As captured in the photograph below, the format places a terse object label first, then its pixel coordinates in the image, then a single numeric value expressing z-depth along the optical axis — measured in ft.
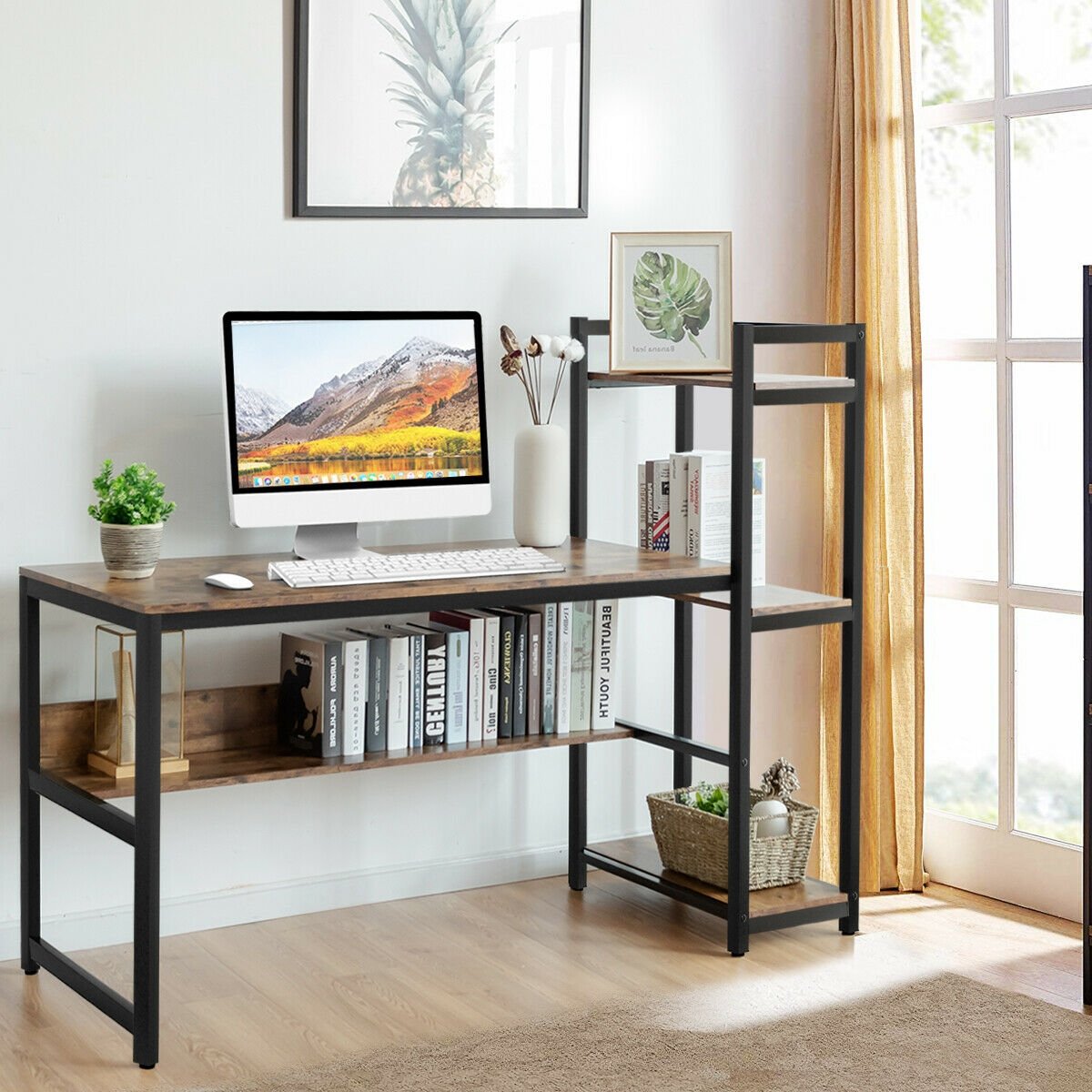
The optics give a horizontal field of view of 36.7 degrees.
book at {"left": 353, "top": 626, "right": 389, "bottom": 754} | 9.91
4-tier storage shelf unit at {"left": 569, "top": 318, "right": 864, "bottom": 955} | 9.89
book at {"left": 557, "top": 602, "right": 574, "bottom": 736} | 10.63
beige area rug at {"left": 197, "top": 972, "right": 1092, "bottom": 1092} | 8.21
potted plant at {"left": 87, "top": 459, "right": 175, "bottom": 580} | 8.90
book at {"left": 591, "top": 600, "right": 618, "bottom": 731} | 10.77
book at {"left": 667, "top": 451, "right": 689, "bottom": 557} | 10.41
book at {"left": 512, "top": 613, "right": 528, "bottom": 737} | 10.44
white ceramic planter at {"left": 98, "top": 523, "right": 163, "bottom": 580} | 8.88
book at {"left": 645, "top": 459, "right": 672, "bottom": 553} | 10.63
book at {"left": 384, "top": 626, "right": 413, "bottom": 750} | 9.96
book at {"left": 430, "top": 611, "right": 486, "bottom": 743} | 10.25
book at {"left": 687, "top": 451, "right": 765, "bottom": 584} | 10.30
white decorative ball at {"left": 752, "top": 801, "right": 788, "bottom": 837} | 10.48
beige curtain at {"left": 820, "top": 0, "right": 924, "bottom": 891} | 11.68
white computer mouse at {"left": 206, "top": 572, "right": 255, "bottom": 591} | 8.64
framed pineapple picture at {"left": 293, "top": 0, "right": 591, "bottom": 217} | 10.43
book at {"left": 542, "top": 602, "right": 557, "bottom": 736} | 10.61
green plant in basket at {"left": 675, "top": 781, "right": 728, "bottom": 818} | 10.82
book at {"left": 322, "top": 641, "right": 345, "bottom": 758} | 9.72
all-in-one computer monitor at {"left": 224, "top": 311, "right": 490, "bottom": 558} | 9.61
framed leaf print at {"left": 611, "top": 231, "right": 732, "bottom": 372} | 10.70
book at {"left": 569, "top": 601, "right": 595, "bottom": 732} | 10.75
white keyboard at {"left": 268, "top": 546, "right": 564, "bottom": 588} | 8.95
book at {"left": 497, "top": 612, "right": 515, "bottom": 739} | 10.42
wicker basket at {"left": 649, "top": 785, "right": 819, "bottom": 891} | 10.45
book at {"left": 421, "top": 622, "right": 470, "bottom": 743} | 10.19
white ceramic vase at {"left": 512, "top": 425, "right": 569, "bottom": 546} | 10.50
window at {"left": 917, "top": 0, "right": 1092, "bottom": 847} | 11.13
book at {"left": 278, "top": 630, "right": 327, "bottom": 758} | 9.82
